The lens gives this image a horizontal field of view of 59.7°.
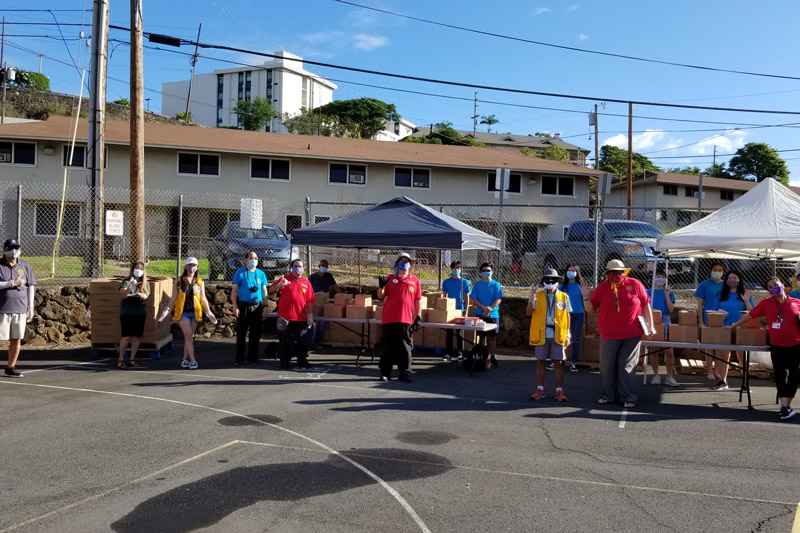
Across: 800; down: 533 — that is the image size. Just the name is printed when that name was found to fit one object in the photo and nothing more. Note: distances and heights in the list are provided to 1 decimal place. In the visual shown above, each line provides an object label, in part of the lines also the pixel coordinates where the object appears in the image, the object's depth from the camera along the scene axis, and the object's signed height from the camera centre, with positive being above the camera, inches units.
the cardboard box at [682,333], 401.4 -33.5
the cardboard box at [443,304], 458.9 -22.3
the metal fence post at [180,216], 563.7 +39.9
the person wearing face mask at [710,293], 434.3 -11.2
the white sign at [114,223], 541.0 +31.3
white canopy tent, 403.2 +29.0
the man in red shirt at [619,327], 356.8 -27.3
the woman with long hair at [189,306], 444.8 -26.5
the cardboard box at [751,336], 388.8 -33.6
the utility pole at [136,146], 562.3 +96.8
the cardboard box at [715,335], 394.6 -33.5
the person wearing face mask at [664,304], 435.9 -18.5
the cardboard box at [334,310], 495.8 -30.4
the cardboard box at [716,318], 402.9 -24.5
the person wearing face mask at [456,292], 497.0 -15.5
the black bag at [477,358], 442.6 -55.9
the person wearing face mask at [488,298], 464.1 -18.3
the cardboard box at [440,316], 458.3 -30.2
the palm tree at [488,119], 3609.7 +785.3
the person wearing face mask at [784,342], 337.7 -31.9
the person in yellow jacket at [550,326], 365.4 -28.3
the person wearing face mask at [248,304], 462.9 -25.3
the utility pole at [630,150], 1403.7 +255.0
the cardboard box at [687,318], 421.7 -25.9
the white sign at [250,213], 594.9 +45.5
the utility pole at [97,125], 559.2 +112.3
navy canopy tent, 463.8 +26.1
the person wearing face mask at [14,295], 380.5 -18.5
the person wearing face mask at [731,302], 423.5 -15.9
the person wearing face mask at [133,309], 441.4 -28.8
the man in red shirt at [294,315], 448.5 -31.0
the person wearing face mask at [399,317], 405.7 -27.8
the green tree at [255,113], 2992.1 +665.5
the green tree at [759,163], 2539.4 +419.8
